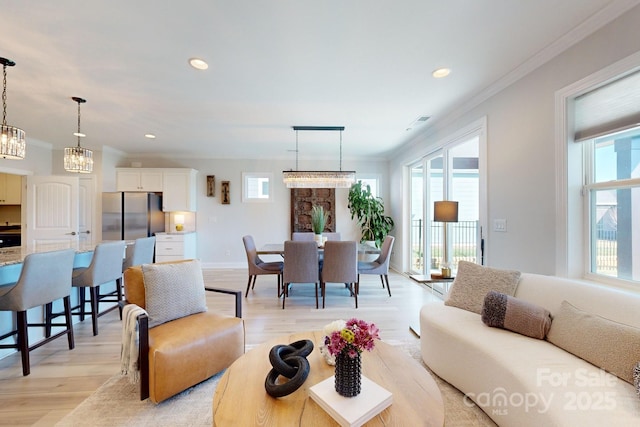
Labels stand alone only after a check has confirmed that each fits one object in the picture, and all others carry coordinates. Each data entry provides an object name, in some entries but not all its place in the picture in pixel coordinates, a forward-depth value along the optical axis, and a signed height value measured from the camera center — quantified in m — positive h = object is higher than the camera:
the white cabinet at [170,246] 5.23 -0.64
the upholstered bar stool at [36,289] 1.99 -0.60
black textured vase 1.14 -0.72
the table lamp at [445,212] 2.83 +0.02
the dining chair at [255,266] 3.85 -0.79
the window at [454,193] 3.07 +0.30
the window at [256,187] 5.95 +0.64
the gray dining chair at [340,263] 3.39 -0.65
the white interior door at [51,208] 4.57 +0.13
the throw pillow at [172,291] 1.91 -0.60
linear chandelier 4.32 +0.61
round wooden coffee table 1.04 -0.84
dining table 3.73 -0.54
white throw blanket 1.67 -0.86
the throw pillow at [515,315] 1.67 -0.69
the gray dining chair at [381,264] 3.84 -0.79
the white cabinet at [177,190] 5.47 +0.53
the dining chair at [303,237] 4.91 -0.43
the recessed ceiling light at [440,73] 2.40 +1.35
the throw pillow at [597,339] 1.26 -0.69
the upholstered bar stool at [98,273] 2.68 -0.63
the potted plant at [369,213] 5.62 +0.02
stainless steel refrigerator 5.01 +0.00
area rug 1.55 -1.26
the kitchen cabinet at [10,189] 5.31 +0.55
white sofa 1.14 -0.84
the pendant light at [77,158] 3.00 +0.67
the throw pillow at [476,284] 2.06 -0.59
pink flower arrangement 1.12 -0.56
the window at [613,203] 1.74 +0.07
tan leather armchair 1.63 -0.91
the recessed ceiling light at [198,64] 2.24 +1.35
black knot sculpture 1.16 -0.77
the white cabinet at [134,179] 5.40 +0.76
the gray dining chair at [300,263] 3.41 -0.65
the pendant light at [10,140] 2.23 +0.67
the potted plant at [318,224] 4.27 -0.16
